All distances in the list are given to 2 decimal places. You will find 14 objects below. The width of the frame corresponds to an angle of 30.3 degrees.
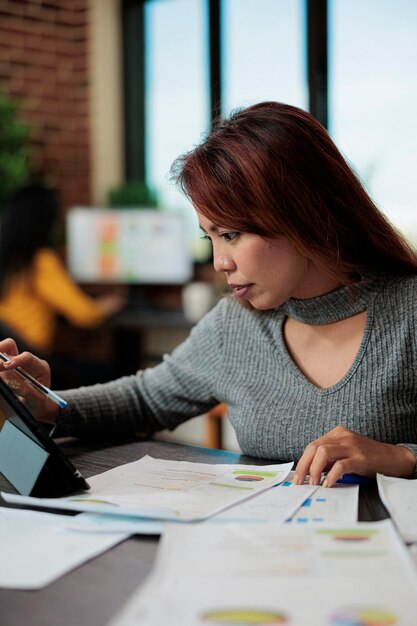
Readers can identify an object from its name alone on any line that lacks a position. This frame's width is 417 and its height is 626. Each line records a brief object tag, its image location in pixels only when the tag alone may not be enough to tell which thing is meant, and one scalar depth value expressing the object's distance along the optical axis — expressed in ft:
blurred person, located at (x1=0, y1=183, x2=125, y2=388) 11.19
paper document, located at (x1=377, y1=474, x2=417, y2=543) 2.68
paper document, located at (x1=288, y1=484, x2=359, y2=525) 2.79
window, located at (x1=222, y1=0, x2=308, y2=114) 12.38
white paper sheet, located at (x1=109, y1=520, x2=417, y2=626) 1.90
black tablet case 3.14
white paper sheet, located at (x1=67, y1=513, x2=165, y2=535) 2.74
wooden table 2.12
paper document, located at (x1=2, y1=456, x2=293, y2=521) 2.88
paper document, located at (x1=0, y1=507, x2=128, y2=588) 2.39
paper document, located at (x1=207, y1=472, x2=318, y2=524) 2.79
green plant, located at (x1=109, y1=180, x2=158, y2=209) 14.02
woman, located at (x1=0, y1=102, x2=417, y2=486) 4.04
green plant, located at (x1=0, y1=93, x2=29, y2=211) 12.60
